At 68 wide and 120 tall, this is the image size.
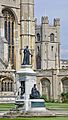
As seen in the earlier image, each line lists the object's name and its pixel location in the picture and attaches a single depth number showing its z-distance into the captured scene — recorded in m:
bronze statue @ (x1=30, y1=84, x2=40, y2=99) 42.06
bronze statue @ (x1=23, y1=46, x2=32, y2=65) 45.03
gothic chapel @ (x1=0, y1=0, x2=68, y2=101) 80.38
